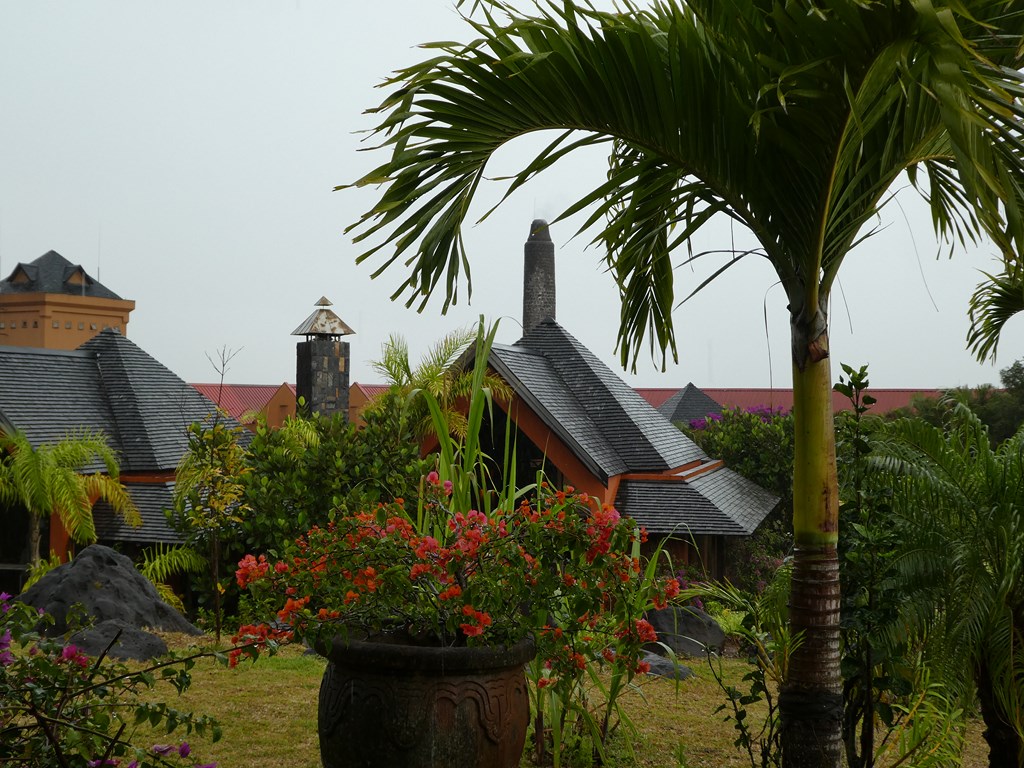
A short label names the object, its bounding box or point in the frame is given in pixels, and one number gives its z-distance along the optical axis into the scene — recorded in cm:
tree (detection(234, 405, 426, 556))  1112
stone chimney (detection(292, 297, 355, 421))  1770
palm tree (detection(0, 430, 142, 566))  1224
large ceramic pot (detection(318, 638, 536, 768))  411
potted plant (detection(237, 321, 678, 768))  412
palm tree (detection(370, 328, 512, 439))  1288
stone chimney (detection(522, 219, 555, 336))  2577
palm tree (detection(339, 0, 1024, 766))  398
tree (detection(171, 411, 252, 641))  943
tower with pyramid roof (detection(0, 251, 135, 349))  3822
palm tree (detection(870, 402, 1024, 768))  535
